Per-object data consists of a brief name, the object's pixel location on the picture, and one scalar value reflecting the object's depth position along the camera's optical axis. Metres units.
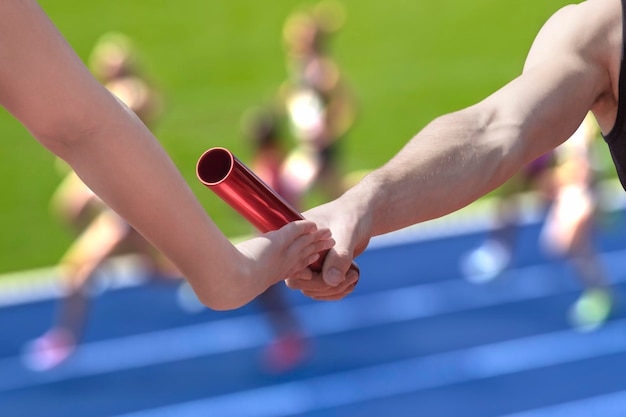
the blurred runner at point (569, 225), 15.98
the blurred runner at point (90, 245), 16.19
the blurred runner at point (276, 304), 15.60
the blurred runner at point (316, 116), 17.55
